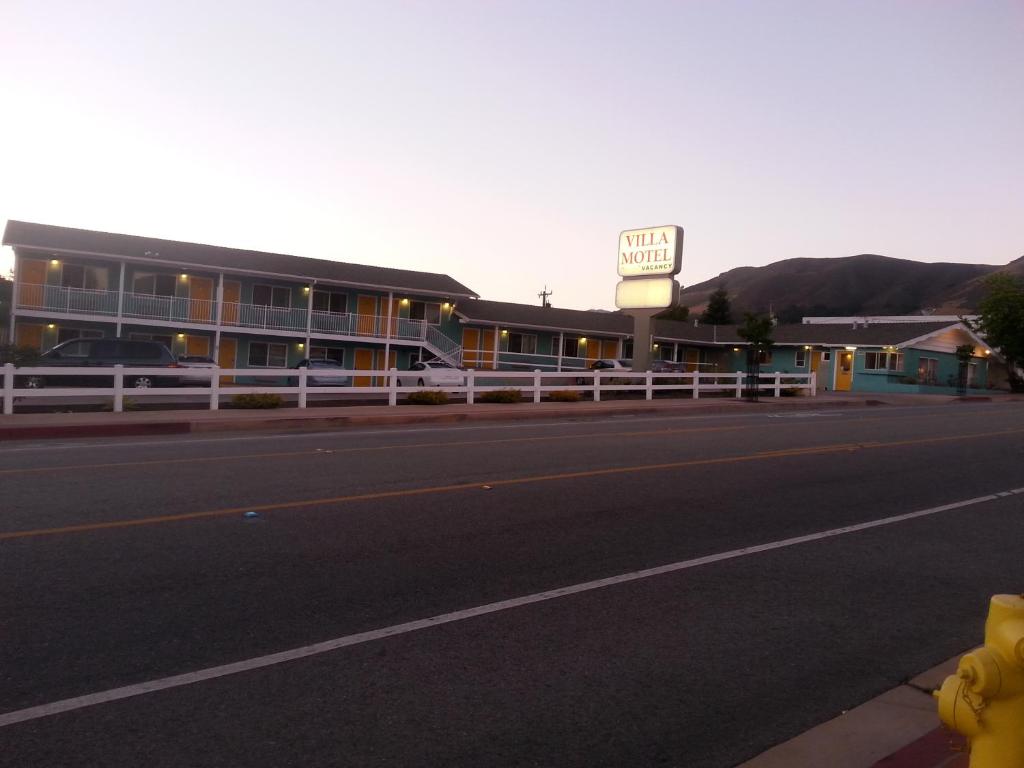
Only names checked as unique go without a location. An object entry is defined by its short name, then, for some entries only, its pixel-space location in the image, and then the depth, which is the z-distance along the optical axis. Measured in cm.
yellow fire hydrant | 336
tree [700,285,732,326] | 9888
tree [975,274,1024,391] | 5247
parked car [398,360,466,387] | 2525
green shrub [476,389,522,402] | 2666
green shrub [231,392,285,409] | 2177
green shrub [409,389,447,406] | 2459
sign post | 3141
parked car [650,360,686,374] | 4769
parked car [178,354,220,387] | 3073
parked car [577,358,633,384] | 4691
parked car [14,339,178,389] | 2809
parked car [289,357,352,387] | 3422
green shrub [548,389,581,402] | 2830
